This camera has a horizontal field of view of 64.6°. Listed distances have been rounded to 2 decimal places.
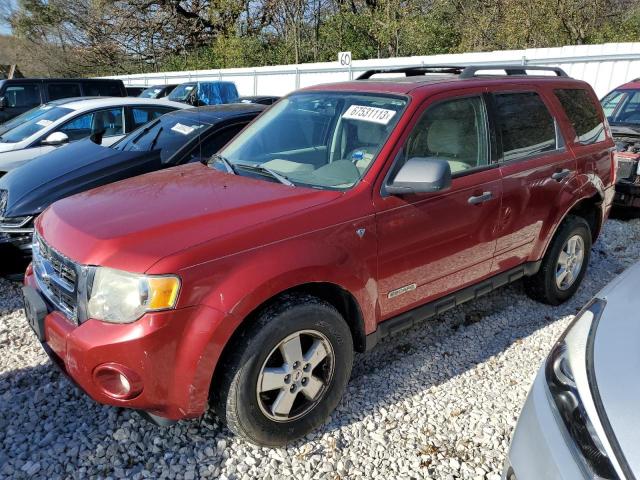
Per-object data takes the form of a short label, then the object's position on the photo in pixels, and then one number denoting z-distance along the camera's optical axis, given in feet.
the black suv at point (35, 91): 34.65
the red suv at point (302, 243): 7.20
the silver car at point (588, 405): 4.79
